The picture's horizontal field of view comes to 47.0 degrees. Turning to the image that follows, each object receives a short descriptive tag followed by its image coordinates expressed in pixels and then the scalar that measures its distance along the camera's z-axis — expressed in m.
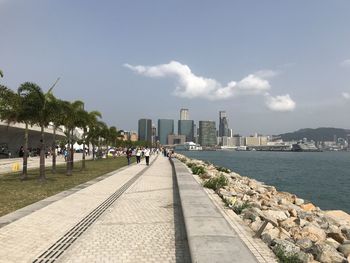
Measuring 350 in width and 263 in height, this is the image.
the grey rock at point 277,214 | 13.94
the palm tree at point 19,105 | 20.90
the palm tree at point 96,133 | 48.81
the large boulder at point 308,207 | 20.26
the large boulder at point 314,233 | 11.53
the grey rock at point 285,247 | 7.84
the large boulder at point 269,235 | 8.73
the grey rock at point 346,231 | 13.67
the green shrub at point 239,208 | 12.48
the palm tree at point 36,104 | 21.45
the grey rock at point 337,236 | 12.33
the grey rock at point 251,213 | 11.27
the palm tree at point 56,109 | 22.33
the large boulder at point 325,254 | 8.54
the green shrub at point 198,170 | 27.80
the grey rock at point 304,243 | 9.40
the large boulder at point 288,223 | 12.68
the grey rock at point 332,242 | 11.07
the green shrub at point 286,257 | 7.32
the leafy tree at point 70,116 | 26.53
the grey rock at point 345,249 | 10.17
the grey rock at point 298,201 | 22.40
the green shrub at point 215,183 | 18.39
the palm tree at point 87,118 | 30.19
